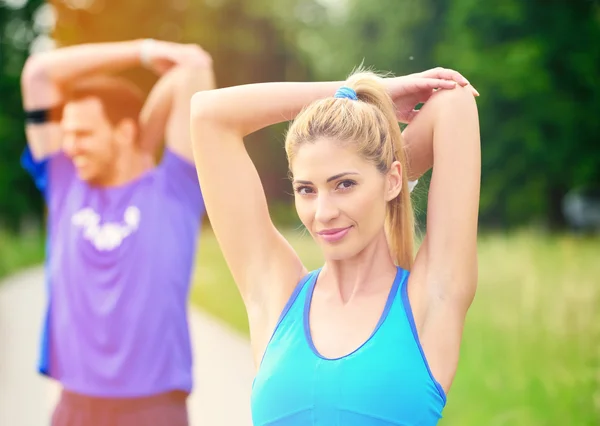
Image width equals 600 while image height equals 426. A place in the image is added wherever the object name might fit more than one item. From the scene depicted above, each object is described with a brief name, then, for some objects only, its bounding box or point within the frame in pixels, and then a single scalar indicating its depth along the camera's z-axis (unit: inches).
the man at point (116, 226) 144.9
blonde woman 114.0
